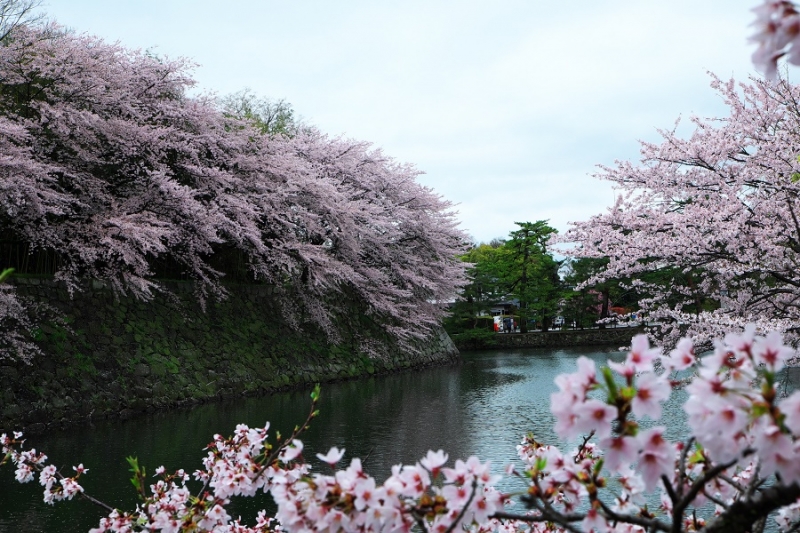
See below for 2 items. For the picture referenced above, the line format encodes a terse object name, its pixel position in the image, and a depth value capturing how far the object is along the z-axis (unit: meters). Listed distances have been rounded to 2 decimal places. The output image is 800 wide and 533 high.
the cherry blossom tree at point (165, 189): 11.46
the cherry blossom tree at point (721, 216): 6.82
